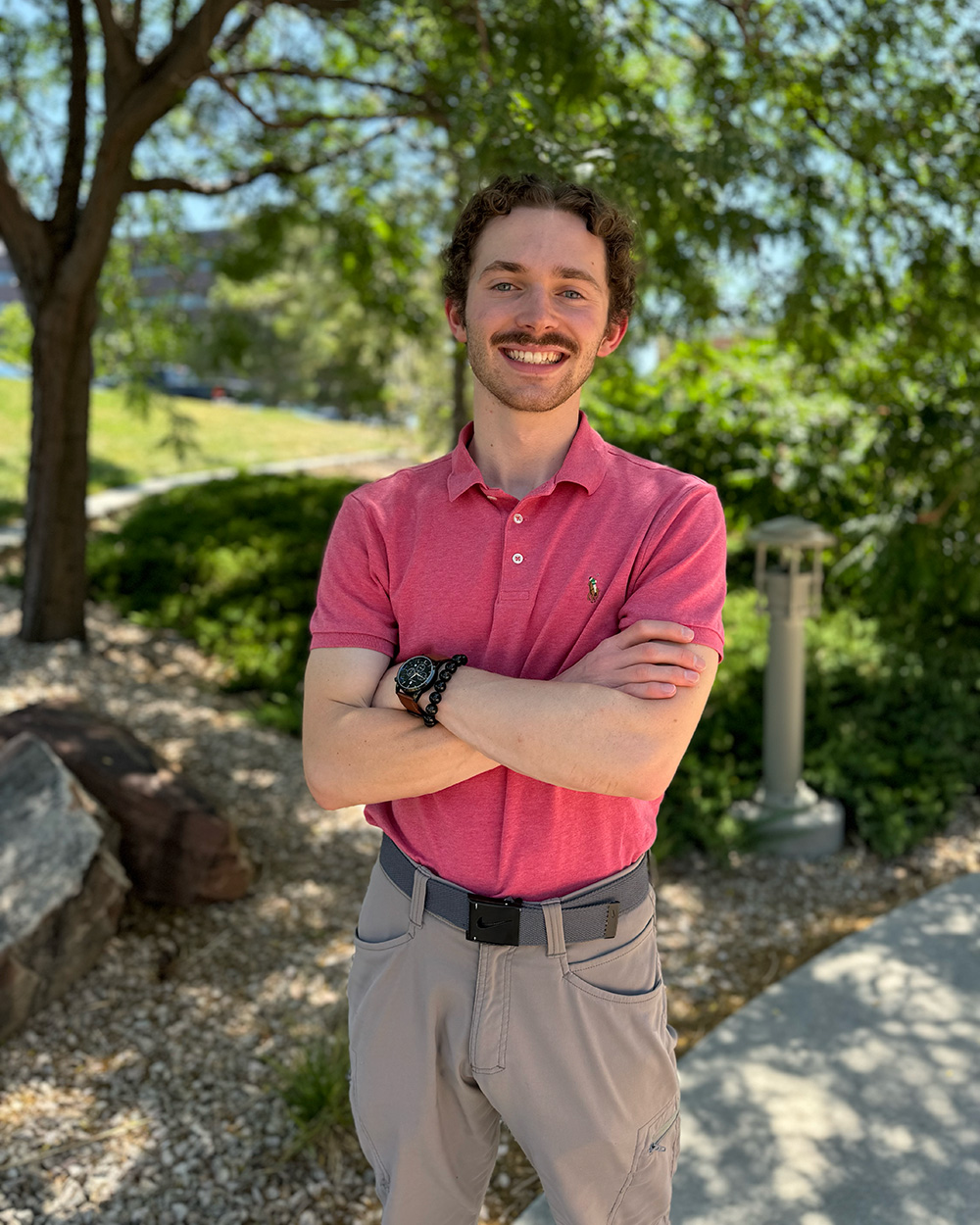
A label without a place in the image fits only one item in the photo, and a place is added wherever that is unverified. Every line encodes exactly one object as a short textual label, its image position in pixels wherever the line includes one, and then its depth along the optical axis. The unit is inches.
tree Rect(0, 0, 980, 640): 161.0
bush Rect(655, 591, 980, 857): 179.6
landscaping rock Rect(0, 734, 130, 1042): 122.6
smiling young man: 64.9
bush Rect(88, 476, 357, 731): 251.3
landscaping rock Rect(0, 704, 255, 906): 147.3
